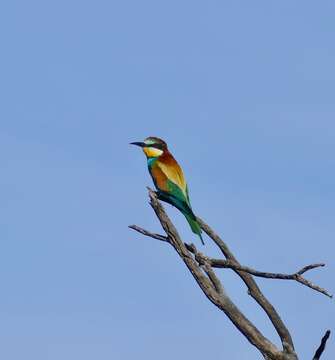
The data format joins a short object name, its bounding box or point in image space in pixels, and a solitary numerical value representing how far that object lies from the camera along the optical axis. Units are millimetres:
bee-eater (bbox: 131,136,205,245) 22141
